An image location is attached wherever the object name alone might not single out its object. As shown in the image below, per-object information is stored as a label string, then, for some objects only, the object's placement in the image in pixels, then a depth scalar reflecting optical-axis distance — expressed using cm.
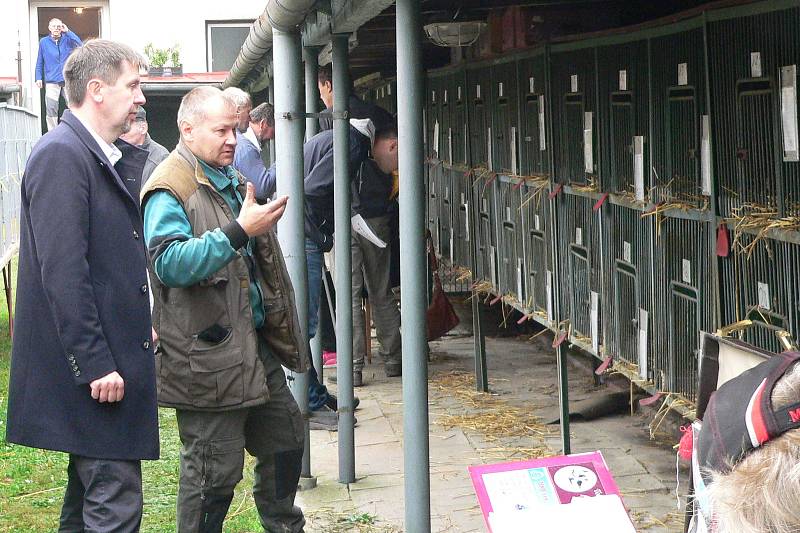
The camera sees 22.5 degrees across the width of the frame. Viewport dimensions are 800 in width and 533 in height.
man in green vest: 718
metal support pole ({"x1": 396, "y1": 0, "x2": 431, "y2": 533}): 676
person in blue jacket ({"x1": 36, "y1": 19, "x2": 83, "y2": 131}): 3360
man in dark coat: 640
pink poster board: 464
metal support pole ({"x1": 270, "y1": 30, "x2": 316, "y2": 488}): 958
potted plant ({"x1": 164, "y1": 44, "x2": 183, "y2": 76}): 4247
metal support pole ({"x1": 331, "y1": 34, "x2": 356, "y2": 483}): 1004
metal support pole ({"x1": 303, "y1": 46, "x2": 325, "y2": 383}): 1154
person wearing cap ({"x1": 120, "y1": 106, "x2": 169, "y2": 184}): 1113
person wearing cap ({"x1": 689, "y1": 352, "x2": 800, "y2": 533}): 234
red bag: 1531
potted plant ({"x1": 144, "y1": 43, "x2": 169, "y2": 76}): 4153
